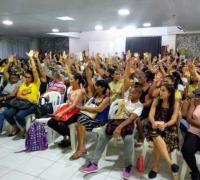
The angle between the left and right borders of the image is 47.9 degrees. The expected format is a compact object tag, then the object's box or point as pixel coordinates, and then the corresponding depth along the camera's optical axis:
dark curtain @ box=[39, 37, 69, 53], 11.55
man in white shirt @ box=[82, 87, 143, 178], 2.33
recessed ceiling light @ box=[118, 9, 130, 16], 4.48
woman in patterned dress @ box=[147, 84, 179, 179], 2.22
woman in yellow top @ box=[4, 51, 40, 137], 3.24
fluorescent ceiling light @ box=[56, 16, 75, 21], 5.41
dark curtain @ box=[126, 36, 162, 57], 10.80
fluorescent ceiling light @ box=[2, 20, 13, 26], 6.04
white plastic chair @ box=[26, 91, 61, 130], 3.58
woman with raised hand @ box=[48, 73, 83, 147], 2.84
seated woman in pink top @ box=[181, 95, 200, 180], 2.08
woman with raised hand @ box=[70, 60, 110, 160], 2.59
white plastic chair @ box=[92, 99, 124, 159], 2.64
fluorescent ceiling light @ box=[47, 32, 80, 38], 10.25
